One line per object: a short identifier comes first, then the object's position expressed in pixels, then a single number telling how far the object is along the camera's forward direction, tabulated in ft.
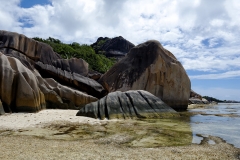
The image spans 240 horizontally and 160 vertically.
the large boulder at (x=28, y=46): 67.26
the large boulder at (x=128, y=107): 45.85
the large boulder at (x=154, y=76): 78.43
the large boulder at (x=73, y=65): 77.77
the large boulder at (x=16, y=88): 42.93
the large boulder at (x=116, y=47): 204.64
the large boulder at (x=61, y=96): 55.52
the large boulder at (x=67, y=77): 72.70
